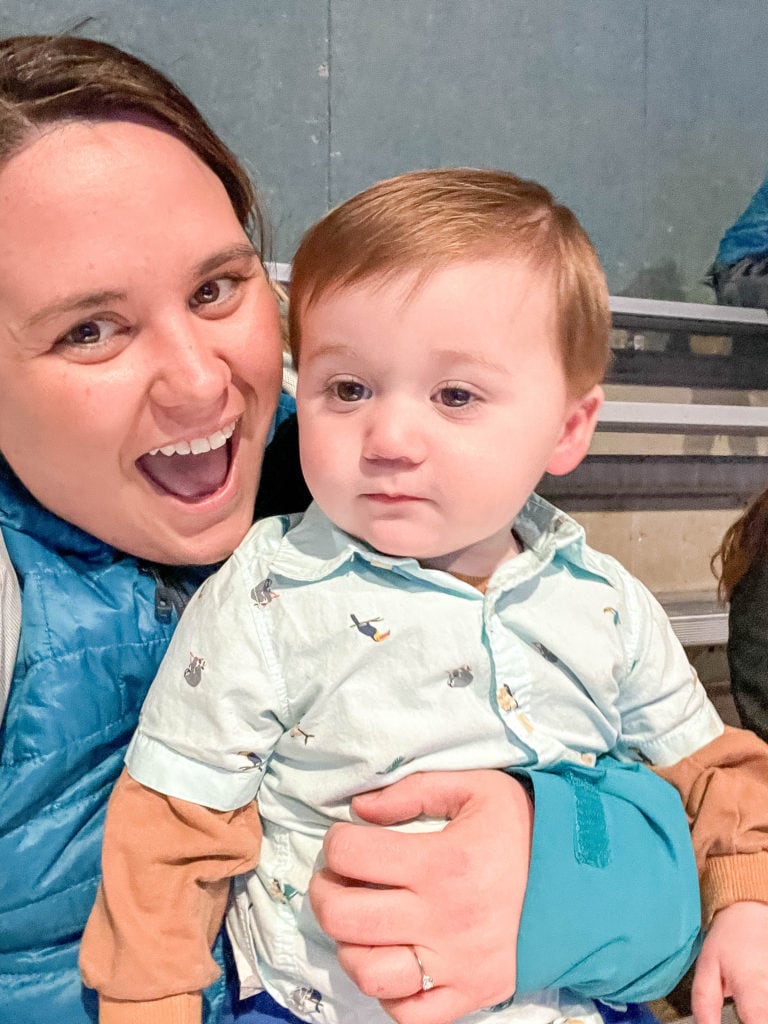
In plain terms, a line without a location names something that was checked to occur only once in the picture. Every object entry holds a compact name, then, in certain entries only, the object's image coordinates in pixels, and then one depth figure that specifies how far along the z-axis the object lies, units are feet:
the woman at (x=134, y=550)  2.44
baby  2.49
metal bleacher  7.13
